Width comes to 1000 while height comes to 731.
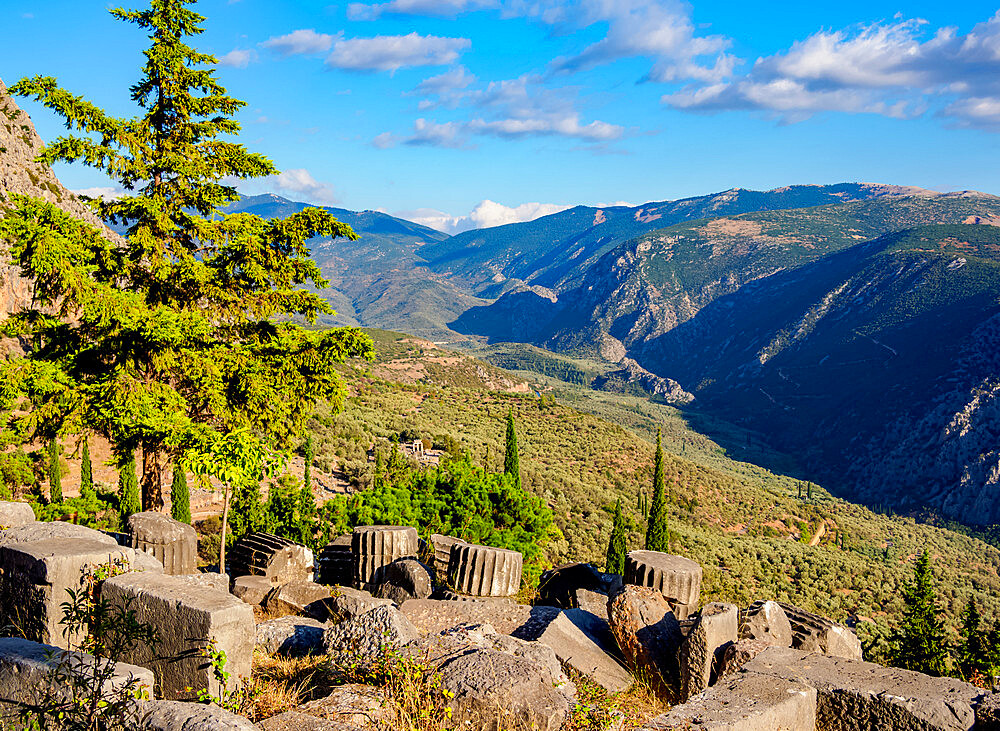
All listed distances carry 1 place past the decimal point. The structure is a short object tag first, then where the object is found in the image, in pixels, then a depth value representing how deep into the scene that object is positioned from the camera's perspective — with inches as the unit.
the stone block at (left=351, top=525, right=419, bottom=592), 442.6
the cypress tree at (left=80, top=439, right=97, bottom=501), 881.2
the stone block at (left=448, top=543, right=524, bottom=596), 409.1
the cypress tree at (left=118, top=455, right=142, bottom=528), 762.2
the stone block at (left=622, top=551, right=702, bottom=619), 345.1
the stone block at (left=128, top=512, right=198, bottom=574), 373.4
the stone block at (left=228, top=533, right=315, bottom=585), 436.8
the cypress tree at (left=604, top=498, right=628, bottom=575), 905.5
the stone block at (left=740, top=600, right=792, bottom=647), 285.1
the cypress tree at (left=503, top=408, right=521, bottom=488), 1109.7
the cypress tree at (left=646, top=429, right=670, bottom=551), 1135.0
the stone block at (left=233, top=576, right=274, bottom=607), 374.9
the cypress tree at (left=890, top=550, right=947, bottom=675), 479.5
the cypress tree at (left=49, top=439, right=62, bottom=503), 864.7
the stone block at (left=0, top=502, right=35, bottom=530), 359.9
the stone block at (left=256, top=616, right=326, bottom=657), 283.3
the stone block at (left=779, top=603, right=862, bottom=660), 300.0
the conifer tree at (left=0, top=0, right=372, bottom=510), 435.2
